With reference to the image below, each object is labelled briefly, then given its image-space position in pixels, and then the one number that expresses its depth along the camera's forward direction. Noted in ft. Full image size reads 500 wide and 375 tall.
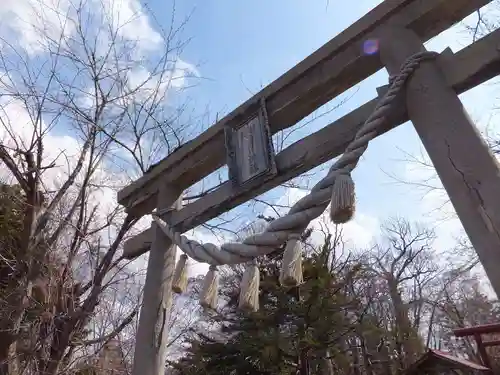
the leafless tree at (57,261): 10.39
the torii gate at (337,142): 3.08
